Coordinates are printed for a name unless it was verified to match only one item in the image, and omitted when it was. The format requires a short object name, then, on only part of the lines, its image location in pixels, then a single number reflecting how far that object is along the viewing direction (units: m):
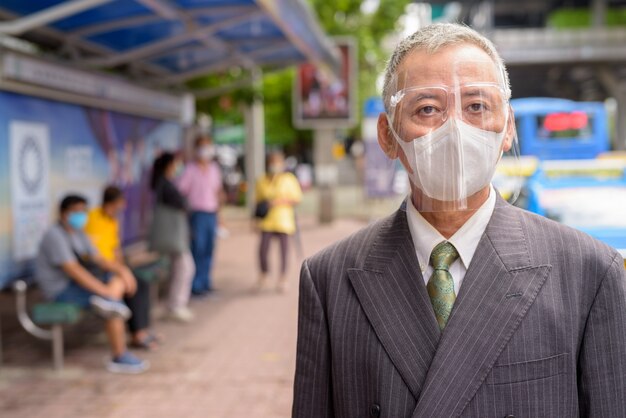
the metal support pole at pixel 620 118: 31.00
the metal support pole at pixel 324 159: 18.61
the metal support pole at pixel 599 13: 31.64
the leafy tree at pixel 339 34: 13.65
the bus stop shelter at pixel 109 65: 6.49
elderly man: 1.57
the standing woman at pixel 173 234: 8.05
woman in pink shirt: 9.41
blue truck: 5.59
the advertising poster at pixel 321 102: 17.89
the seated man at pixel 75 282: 6.27
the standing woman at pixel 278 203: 9.63
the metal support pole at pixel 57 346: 6.36
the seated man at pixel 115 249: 6.90
